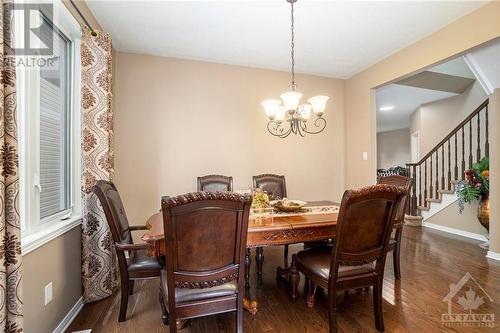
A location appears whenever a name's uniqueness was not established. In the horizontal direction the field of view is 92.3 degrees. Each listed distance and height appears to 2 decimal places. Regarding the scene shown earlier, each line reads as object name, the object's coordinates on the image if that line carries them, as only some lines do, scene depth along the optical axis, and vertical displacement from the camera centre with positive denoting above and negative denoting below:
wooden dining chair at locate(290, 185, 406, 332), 1.50 -0.53
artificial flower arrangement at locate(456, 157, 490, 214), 3.49 -0.27
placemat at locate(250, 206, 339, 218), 2.18 -0.43
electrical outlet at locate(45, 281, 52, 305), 1.59 -0.84
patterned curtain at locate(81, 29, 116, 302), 2.11 +0.06
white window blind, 1.78 +0.28
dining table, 1.52 -0.45
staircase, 4.34 +0.01
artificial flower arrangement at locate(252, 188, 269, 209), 2.27 -0.32
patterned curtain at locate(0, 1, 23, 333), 1.03 -0.11
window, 1.48 +0.25
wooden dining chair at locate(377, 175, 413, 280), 2.42 -0.68
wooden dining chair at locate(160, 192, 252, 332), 1.25 -0.48
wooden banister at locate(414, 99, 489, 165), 4.28 +0.77
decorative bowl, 2.27 -0.38
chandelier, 2.18 +0.56
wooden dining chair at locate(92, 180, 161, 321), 1.71 -0.62
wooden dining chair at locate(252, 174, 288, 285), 3.28 -0.25
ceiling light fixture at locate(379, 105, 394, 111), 6.24 +1.53
